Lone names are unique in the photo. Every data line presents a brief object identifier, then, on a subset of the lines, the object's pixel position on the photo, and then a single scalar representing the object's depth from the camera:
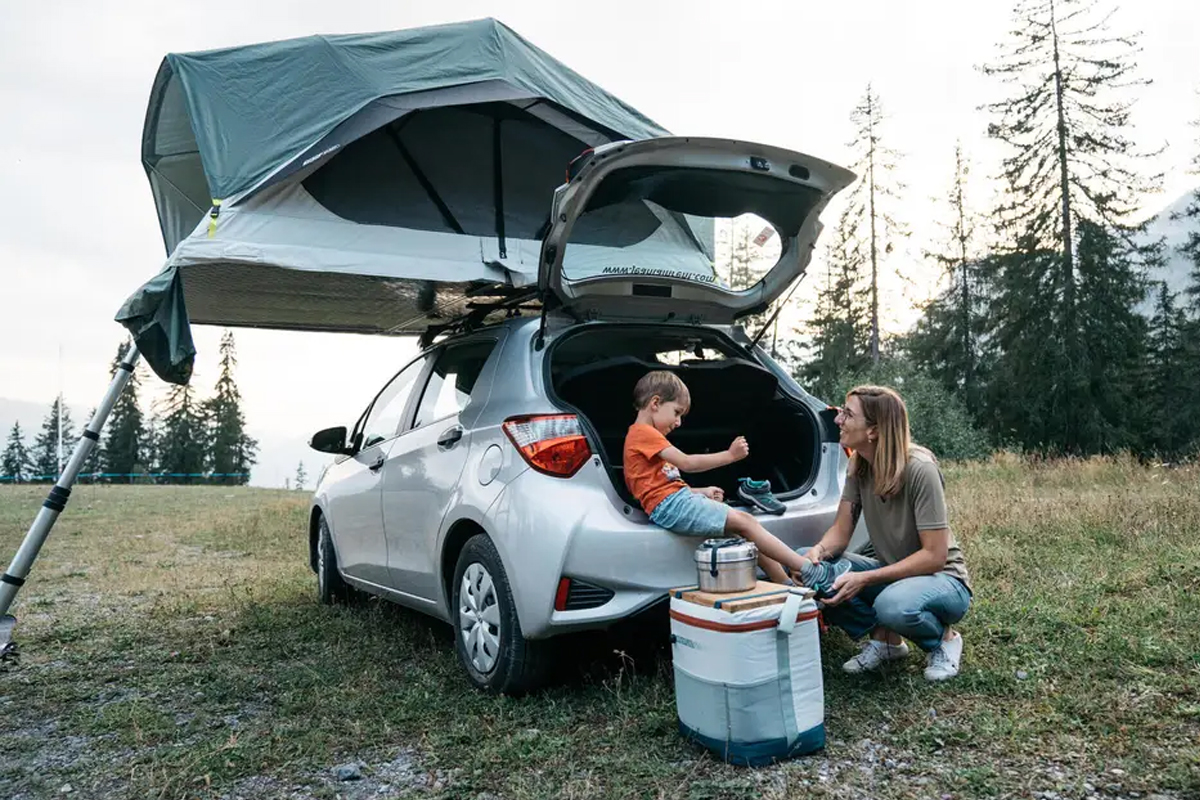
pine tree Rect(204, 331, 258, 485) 61.62
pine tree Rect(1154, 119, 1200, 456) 32.41
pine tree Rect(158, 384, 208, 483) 60.22
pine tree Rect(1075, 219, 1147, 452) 29.55
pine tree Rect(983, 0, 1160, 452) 28.55
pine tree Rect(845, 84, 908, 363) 32.78
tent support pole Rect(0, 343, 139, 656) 5.15
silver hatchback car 3.36
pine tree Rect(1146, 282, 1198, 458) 31.97
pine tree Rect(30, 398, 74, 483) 67.38
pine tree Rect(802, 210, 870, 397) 33.72
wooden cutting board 2.87
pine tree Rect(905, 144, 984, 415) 38.56
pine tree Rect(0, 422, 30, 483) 65.19
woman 3.51
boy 3.41
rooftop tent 4.60
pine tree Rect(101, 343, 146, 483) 59.28
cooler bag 2.85
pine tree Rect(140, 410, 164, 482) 60.06
